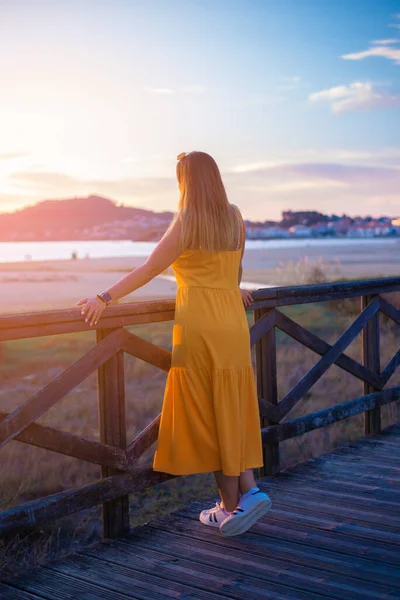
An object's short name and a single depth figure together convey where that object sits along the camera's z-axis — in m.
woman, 3.38
